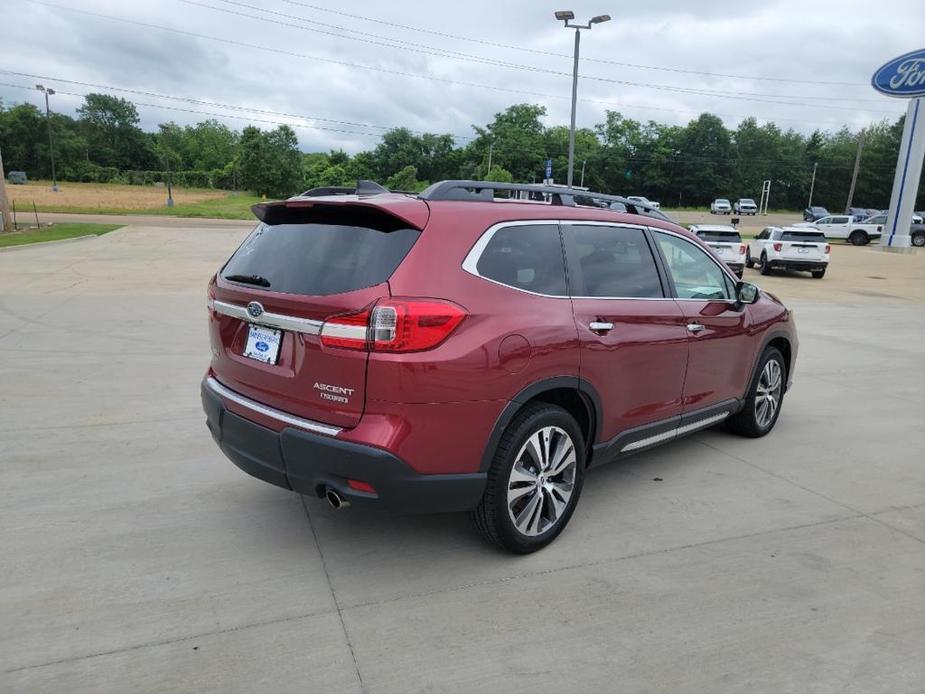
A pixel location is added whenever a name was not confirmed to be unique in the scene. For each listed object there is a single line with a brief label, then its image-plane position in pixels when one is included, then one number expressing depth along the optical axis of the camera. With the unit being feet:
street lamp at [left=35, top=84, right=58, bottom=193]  192.15
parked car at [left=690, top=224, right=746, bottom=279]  60.75
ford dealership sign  96.07
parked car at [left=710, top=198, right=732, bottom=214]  234.99
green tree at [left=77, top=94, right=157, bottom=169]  366.84
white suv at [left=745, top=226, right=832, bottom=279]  63.62
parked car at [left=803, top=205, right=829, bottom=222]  190.21
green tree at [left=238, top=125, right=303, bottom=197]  274.98
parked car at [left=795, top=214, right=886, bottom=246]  121.90
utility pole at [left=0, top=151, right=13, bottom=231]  76.82
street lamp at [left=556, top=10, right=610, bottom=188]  84.79
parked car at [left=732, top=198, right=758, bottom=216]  240.83
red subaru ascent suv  9.25
